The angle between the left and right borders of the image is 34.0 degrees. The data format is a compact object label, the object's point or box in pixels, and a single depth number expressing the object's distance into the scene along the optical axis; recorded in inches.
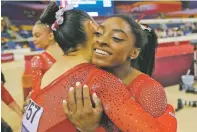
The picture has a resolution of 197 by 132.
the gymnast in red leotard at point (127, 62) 48.4
